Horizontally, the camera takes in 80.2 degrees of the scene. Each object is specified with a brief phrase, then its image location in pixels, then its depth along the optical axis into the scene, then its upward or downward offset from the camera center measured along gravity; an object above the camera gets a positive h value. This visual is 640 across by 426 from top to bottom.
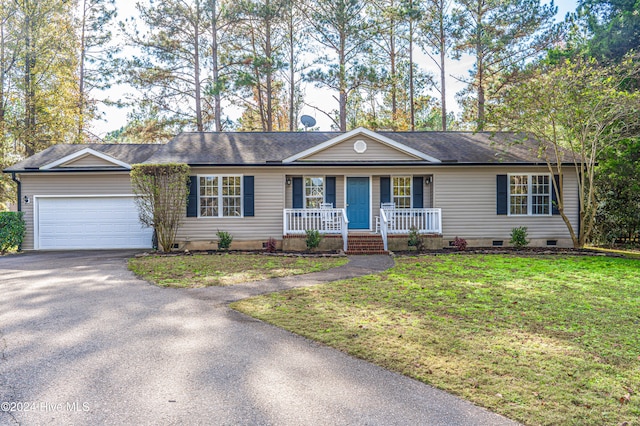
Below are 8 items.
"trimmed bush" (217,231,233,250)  12.73 -0.69
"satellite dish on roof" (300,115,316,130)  16.94 +4.39
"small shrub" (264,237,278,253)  12.52 -0.87
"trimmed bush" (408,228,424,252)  12.32 -0.73
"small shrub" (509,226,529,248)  12.88 -0.73
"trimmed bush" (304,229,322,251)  12.17 -0.64
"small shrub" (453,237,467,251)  12.61 -0.89
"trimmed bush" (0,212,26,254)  12.94 -0.24
